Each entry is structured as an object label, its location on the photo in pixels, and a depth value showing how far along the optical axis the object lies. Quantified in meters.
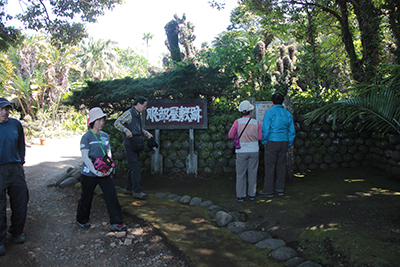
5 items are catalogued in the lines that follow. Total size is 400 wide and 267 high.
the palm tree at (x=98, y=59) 30.52
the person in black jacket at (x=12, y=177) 3.23
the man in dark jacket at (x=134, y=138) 4.94
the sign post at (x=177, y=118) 6.53
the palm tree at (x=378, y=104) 4.47
